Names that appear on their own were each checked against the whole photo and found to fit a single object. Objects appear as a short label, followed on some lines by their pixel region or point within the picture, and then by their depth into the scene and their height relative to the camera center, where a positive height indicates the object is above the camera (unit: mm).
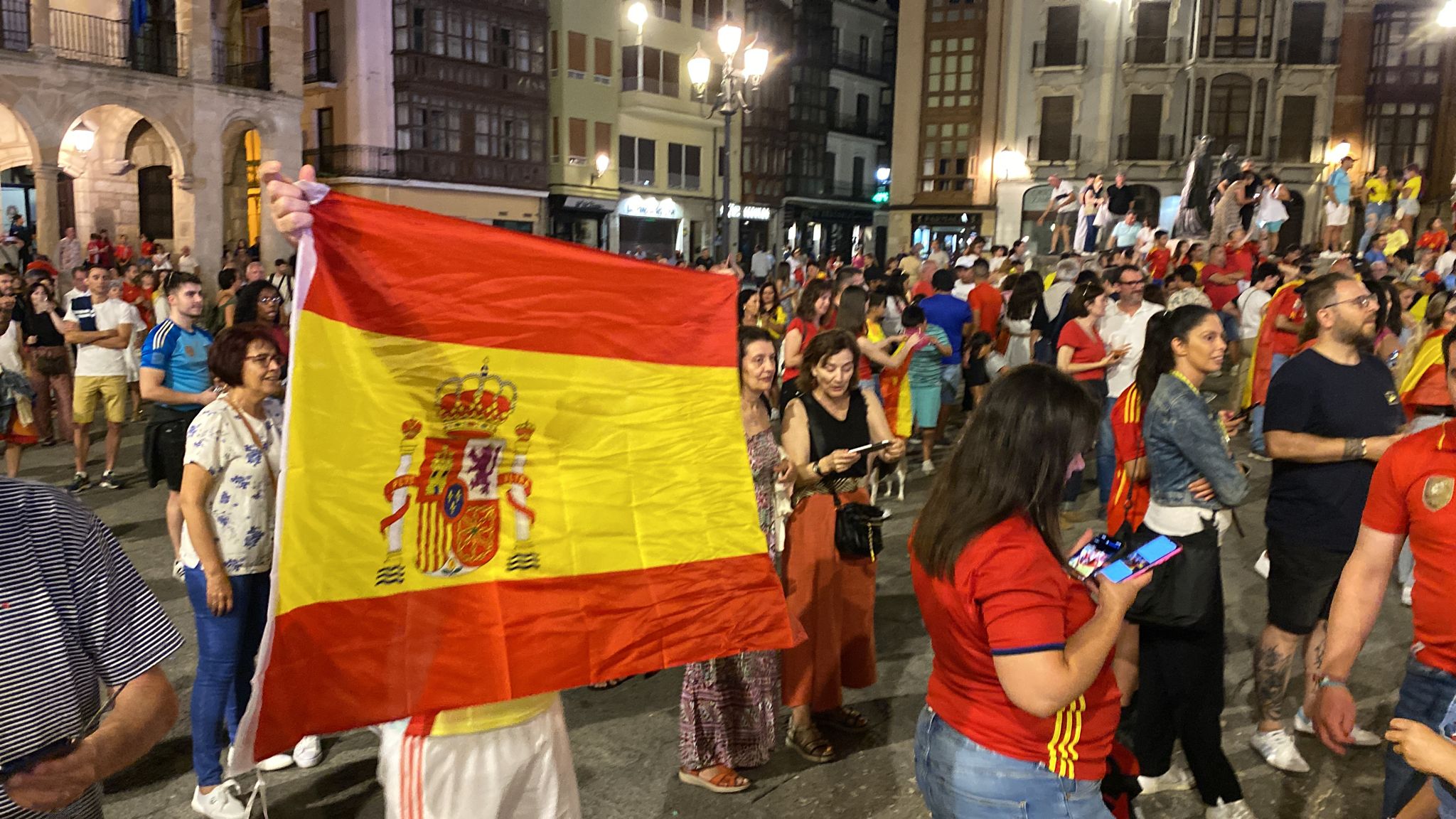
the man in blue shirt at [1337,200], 21220 +1864
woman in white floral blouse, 3713 -944
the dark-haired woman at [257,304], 5934 -255
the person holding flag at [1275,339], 8055 -394
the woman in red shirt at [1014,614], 2123 -699
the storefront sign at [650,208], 39344 +2439
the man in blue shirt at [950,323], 9859 -411
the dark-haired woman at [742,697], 4133 -1700
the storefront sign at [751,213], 43531 +2612
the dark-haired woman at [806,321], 7480 -359
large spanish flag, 2592 -622
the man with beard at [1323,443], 3994 -584
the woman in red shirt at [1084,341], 7738 -438
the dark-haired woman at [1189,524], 3727 -875
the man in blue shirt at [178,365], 5910 -630
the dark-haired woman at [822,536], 4355 -1102
